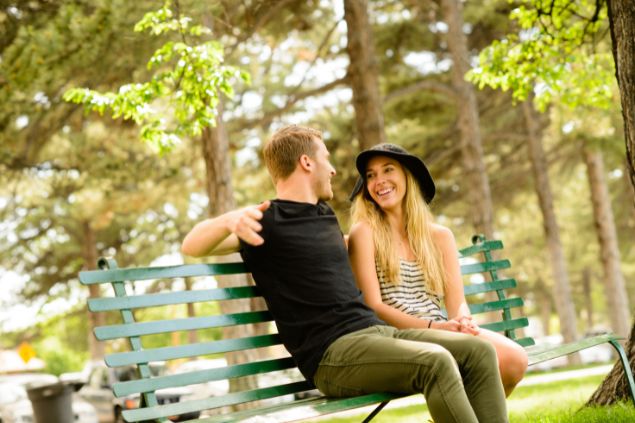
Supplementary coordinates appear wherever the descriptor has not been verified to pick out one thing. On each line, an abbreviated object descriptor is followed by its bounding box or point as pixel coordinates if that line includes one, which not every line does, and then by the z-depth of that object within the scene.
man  3.53
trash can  11.00
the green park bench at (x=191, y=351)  3.49
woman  4.21
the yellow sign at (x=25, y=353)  21.86
